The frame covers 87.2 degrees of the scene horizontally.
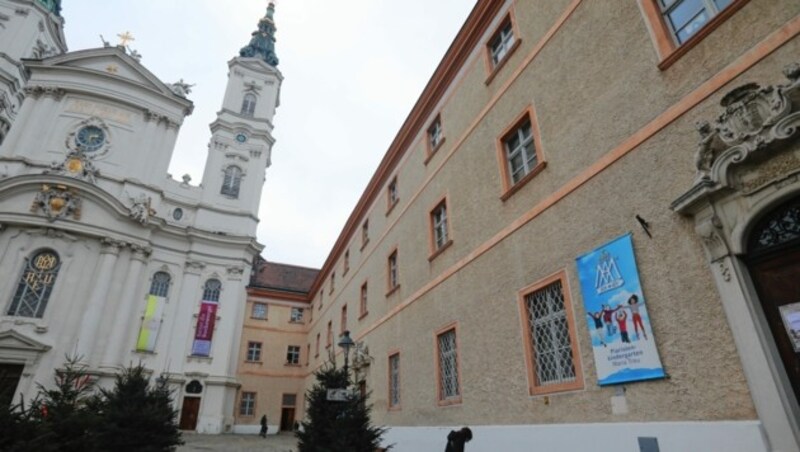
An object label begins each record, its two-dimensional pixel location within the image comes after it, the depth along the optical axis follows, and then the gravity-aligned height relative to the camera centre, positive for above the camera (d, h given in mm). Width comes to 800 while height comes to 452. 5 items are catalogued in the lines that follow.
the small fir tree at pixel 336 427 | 8578 -81
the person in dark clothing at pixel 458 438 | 6621 -247
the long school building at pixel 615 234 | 4414 +2450
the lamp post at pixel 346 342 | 11762 +2049
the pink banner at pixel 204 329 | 28047 +5910
